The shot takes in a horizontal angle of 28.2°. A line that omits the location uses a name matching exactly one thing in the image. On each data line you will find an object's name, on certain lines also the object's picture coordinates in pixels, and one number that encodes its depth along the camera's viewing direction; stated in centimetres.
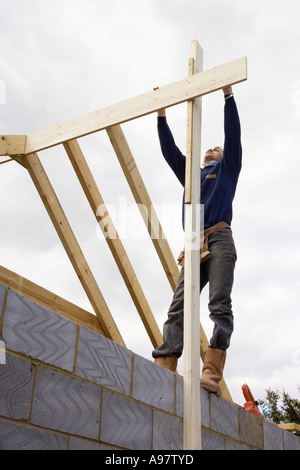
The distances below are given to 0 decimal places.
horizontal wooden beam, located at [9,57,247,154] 299
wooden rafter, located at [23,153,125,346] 401
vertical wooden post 271
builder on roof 323
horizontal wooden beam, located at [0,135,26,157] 373
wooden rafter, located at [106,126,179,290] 413
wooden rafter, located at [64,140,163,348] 413
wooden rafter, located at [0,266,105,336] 353
